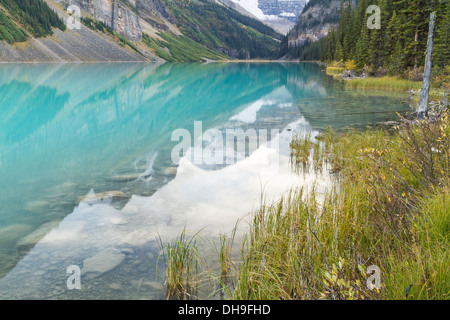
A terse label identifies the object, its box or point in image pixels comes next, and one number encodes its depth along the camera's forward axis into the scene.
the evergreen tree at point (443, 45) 34.94
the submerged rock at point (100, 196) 10.71
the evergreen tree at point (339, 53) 82.56
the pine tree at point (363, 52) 59.56
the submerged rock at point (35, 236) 7.87
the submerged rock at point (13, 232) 8.10
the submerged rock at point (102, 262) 6.75
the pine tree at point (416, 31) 40.78
